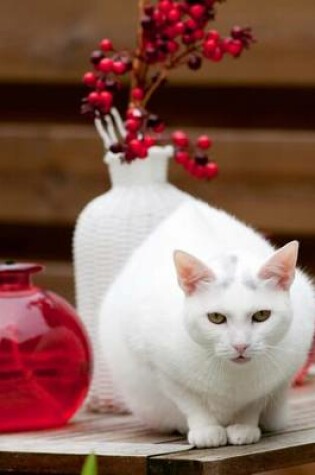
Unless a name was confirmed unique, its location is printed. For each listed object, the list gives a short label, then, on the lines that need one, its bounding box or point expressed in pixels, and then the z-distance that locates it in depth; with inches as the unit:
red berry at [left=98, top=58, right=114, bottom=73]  164.2
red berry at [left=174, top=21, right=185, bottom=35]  164.3
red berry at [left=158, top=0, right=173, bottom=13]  164.7
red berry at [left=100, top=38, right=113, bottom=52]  168.5
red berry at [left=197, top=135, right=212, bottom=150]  167.8
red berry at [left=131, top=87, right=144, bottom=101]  169.2
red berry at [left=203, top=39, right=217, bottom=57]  166.0
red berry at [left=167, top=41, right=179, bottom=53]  167.3
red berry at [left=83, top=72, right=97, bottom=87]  163.7
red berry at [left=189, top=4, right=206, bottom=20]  165.4
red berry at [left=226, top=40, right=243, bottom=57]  166.9
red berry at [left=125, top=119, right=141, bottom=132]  162.2
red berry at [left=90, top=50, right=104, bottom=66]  165.6
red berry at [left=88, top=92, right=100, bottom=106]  164.2
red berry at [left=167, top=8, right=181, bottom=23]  164.2
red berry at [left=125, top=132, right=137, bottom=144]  162.4
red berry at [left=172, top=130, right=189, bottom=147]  166.9
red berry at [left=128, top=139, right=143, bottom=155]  160.6
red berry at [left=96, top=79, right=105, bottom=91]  164.9
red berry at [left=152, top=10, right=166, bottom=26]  165.5
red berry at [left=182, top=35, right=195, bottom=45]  166.5
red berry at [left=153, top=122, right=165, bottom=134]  163.7
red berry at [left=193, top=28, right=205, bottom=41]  166.5
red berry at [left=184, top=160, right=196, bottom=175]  167.0
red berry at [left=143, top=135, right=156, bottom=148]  160.7
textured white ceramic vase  165.3
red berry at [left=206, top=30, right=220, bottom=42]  166.6
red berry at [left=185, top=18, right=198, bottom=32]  165.4
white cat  135.1
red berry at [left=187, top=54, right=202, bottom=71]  165.4
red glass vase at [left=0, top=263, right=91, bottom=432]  151.3
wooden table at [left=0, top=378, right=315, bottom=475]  133.8
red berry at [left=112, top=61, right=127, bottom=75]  163.4
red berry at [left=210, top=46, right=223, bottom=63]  166.8
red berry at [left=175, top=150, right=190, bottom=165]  166.2
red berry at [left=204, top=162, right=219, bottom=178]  167.0
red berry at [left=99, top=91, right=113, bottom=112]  163.6
